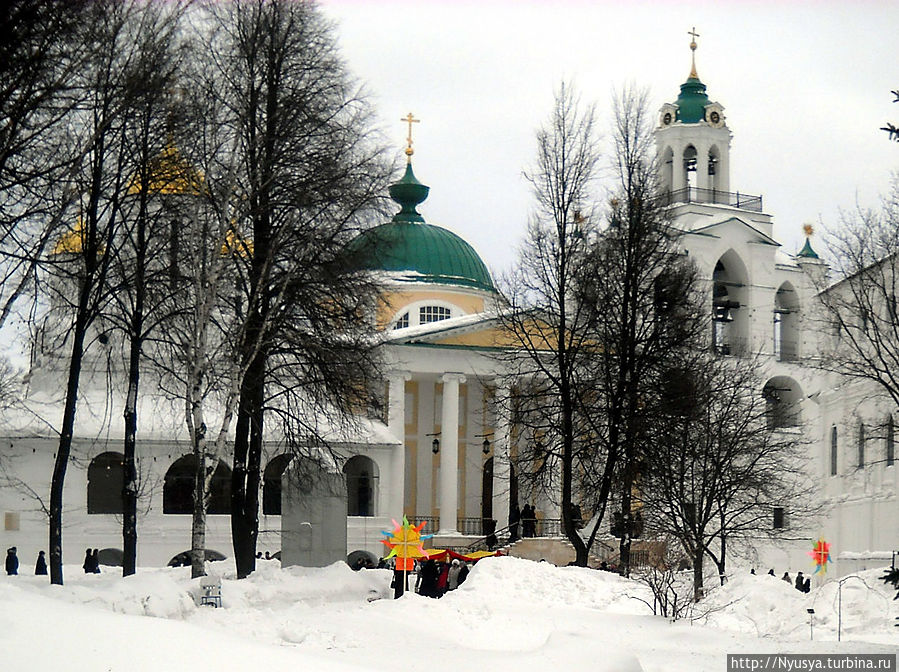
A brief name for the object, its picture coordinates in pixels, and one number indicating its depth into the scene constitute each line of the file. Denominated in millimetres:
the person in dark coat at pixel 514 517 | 44062
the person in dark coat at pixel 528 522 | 41175
